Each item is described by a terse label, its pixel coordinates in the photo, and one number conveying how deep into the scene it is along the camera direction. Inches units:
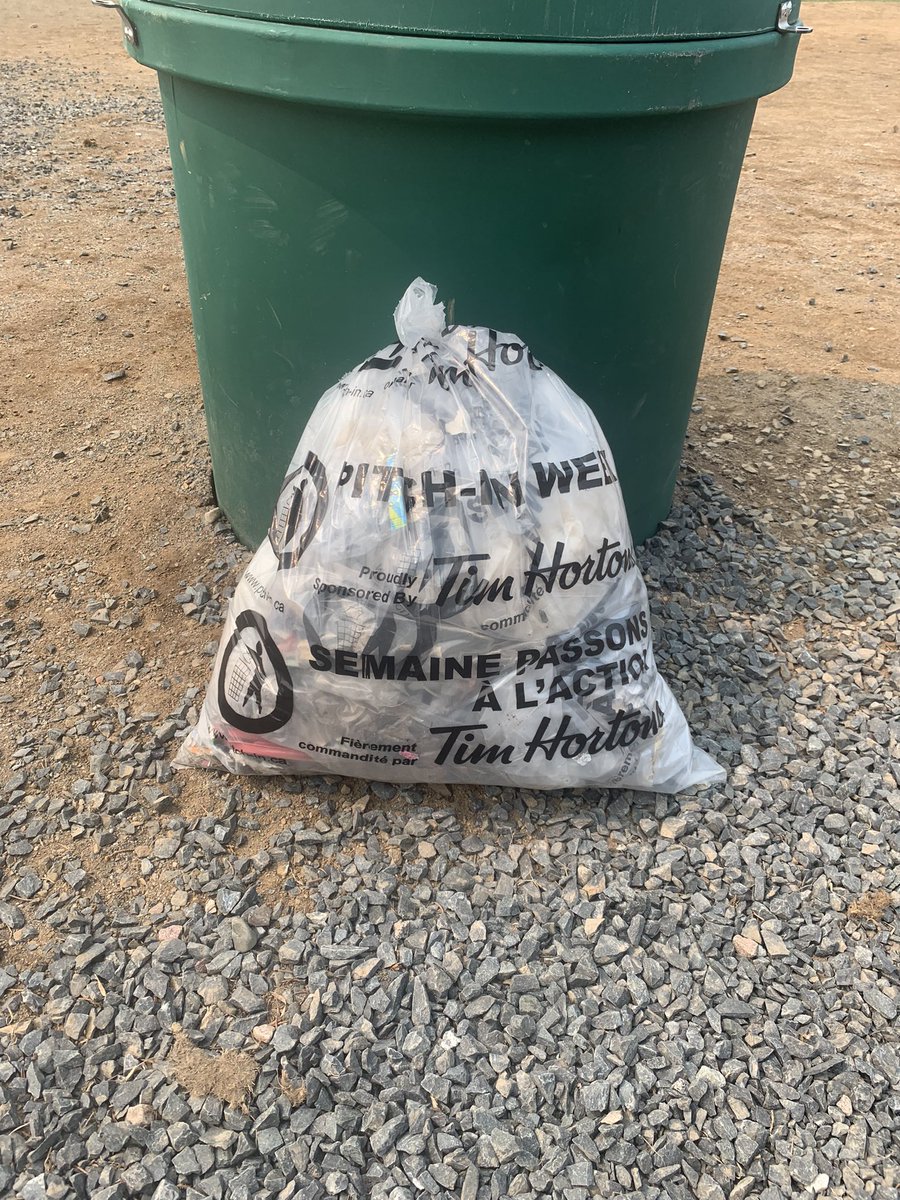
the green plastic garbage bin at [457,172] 58.6
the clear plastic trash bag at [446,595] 63.1
